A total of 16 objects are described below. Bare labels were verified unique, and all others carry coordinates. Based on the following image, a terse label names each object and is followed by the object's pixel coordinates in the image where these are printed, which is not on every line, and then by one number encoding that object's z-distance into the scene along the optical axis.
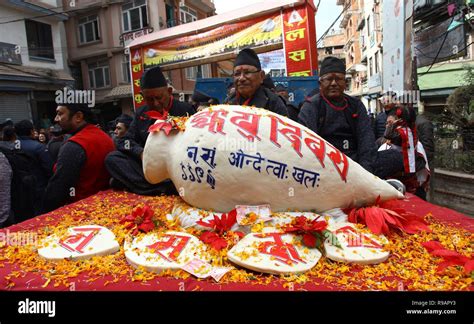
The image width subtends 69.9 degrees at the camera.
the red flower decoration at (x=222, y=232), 1.89
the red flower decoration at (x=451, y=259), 1.51
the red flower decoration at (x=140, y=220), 2.13
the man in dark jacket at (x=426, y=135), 4.61
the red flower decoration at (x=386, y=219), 1.95
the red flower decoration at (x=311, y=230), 1.77
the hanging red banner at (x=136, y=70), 9.26
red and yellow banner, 7.07
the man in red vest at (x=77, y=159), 2.87
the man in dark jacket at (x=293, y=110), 4.04
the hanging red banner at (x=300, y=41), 6.57
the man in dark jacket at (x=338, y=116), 2.67
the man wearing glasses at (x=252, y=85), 2.67
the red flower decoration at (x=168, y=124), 2.27
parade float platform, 1.50
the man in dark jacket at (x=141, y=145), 3.15
